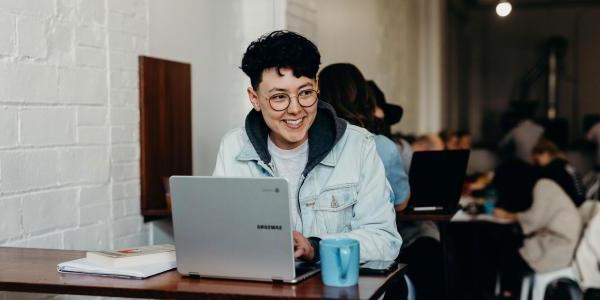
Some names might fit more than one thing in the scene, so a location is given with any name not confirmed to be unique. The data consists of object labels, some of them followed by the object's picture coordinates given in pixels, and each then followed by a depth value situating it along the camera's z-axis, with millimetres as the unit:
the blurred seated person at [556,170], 5012
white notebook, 1718
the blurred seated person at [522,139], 8633
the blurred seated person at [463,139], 7235
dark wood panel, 3211
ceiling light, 3223
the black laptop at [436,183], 3377
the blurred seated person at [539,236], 4203
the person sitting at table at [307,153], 2002
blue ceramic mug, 1588
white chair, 4234
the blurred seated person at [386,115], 3303
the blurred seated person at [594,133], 8612
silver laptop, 1597
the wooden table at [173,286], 1546
